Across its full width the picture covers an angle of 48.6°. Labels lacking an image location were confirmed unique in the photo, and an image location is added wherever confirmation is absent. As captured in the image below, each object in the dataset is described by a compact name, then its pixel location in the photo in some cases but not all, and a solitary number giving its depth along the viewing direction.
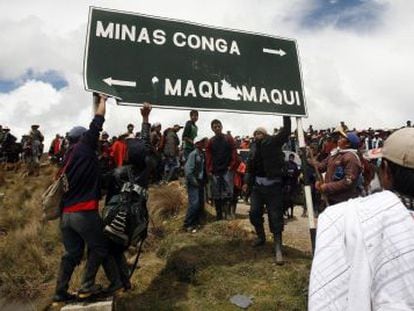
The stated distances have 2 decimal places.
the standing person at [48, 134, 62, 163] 19.58
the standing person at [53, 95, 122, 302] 4.86
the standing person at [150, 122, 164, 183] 12.88
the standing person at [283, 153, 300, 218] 11.75
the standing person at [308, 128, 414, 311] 1.62
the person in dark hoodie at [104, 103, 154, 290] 5.24
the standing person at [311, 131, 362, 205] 5.73
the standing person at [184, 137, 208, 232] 8.50
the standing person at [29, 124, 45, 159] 18.74
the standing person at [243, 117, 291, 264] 6.54
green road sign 5.20
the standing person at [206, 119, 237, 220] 8.71
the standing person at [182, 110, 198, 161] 10.05
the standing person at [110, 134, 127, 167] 7.53
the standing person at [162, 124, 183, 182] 13.09
